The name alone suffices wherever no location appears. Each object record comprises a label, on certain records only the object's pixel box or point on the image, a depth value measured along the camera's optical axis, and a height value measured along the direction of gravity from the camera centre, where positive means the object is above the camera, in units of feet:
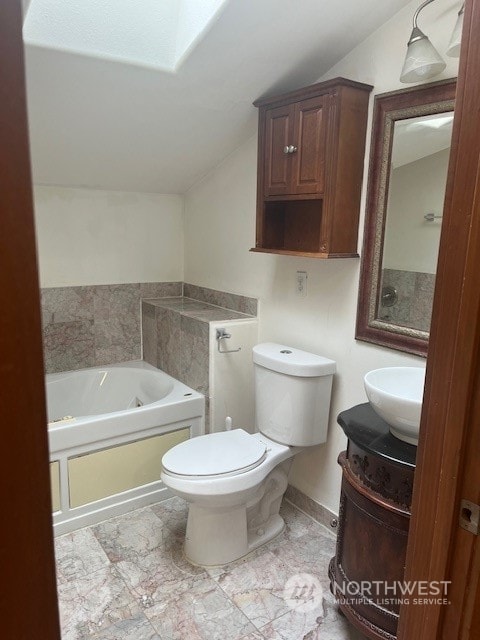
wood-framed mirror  5.70 +0.41
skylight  5.60 +2.61
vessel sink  4.47 -1.62
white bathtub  7.50 -3.64
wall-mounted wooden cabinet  6.18 +1.19
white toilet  6.48 -3.19
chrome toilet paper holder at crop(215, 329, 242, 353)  8.33 -1.72
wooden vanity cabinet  4.82 -3.02
